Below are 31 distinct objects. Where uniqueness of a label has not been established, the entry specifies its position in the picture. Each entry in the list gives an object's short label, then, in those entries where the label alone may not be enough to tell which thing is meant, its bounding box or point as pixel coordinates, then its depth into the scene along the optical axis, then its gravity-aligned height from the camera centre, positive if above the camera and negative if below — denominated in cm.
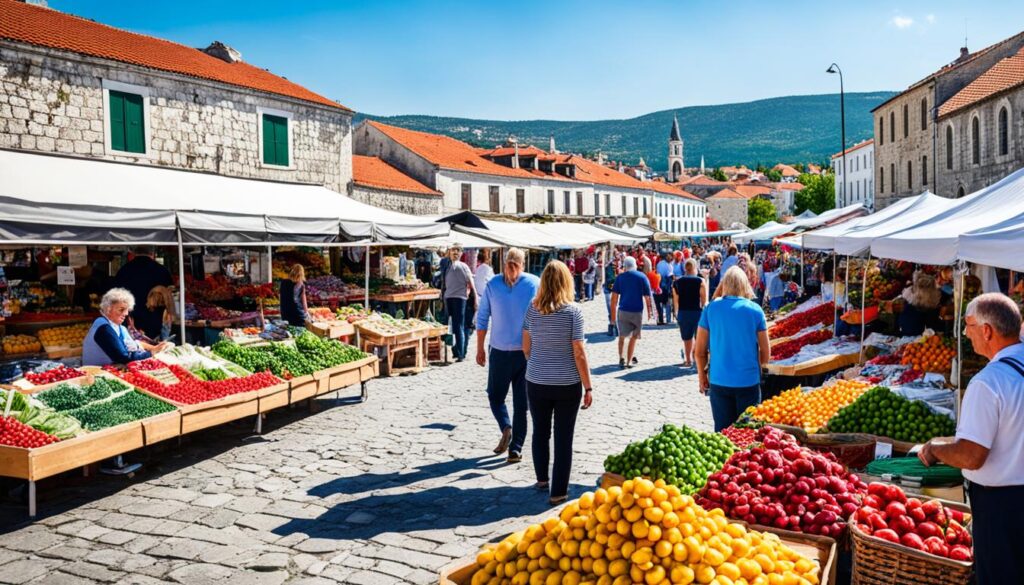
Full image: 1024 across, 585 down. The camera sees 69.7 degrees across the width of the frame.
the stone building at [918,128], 4088 +857
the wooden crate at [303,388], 880 -137
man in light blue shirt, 699 -62
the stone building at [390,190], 3073 +382
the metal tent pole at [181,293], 891 -17
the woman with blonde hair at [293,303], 1127 -41
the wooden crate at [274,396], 830 -138
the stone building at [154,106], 1611 +449
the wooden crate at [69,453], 562 -139
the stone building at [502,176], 4075 +619
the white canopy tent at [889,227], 873 +43
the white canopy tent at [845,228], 1072 +55
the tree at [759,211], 11916 +890
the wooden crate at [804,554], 347 -149
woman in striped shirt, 582 -74
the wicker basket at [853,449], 570 -144
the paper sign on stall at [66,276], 1188 +9
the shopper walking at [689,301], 1225 -56
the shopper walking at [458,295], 1342 -41
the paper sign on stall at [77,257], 1277 +42
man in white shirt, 322 -83
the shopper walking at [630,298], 1247 -50
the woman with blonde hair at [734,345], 613 -67
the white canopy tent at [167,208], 777 +96
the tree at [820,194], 9262 +896
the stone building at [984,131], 3172 +619
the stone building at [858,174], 7701 +997
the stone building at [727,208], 11806 +945
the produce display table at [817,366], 922 -129
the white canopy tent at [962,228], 513 +27
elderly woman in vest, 756 -61
